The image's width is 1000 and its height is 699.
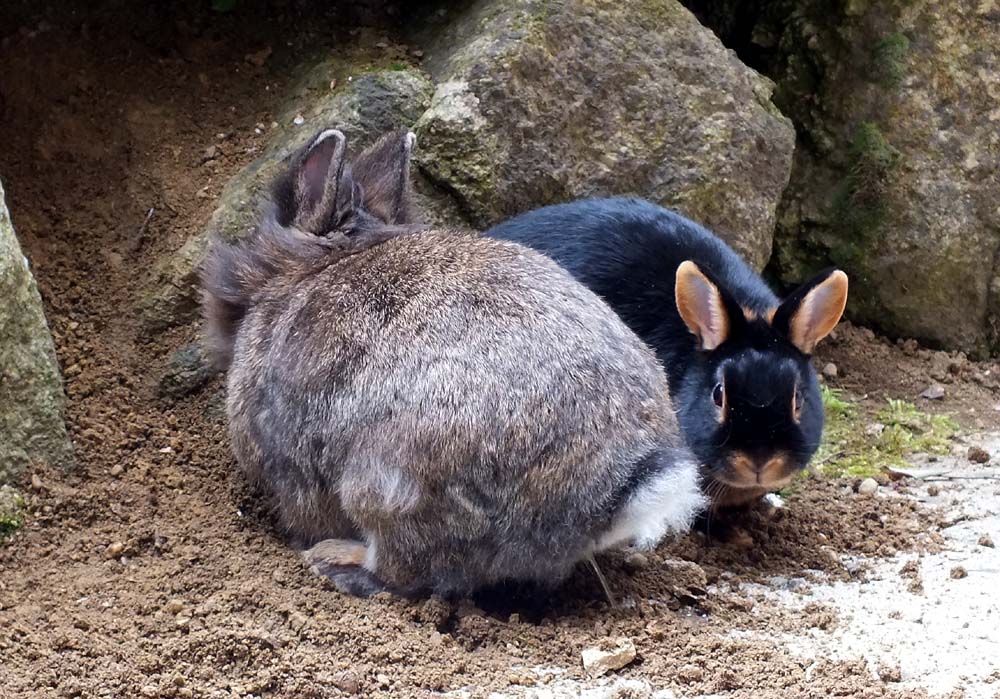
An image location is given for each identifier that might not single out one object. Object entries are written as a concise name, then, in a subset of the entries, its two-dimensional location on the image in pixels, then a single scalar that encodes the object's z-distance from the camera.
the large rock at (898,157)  6.51
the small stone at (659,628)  3.71
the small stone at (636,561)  4.28
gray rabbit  3.69
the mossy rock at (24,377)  4.18
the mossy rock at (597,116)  5.30
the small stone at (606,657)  3.50
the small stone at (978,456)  5.54
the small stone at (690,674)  3.41
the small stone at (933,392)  6.39
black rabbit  4.59
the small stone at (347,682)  3.30
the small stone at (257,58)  5.52
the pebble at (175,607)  3.73
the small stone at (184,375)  4.96
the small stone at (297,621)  3.64
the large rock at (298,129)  5.03
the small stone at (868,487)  5.24
